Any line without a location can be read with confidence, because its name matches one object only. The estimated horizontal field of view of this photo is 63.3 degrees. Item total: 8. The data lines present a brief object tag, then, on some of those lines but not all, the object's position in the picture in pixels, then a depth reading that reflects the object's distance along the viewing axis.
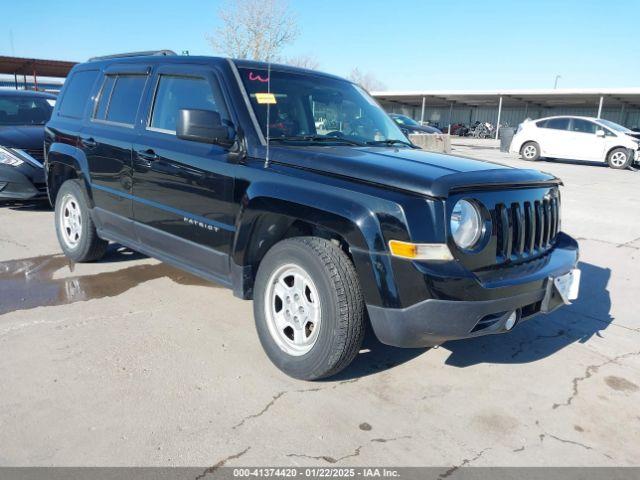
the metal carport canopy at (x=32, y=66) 23.36
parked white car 17.59
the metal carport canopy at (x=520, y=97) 31.73
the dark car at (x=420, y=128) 21.51
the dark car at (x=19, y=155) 7.30
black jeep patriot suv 2.68
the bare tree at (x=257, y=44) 23.91
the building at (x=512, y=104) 34.25
